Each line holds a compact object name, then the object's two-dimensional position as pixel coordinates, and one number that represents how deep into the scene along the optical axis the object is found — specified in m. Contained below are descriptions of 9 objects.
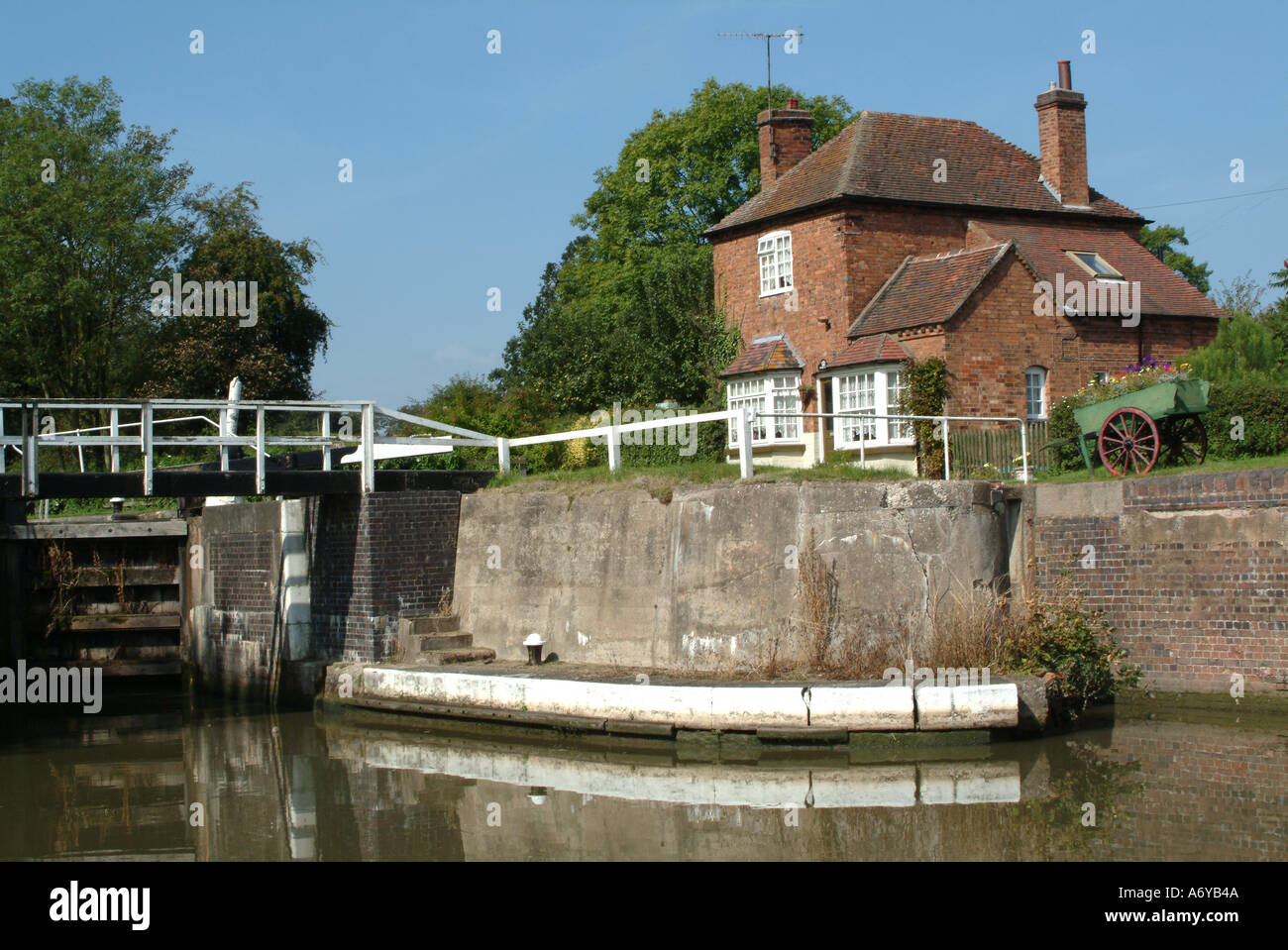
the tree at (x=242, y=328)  35.19
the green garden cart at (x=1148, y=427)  15.94
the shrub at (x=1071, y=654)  13.55
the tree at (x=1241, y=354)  19.77
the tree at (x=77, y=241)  35.41
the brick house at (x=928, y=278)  23.02
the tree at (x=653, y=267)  31.06
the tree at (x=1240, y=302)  28.67
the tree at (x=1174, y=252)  61.28
